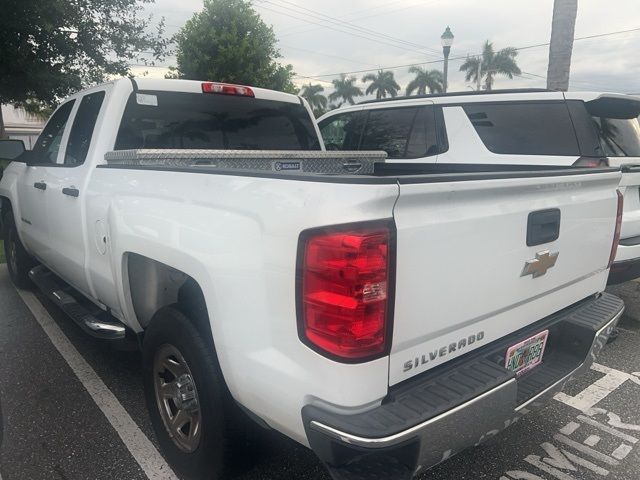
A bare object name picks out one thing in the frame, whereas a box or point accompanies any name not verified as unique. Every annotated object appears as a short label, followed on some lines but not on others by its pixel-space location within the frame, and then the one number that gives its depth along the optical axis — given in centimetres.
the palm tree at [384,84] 5059
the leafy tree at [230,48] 1894
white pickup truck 158
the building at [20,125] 4391
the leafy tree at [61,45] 929
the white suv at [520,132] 416
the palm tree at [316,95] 5203
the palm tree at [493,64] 4062
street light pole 1374
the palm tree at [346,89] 5159
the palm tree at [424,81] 4588
